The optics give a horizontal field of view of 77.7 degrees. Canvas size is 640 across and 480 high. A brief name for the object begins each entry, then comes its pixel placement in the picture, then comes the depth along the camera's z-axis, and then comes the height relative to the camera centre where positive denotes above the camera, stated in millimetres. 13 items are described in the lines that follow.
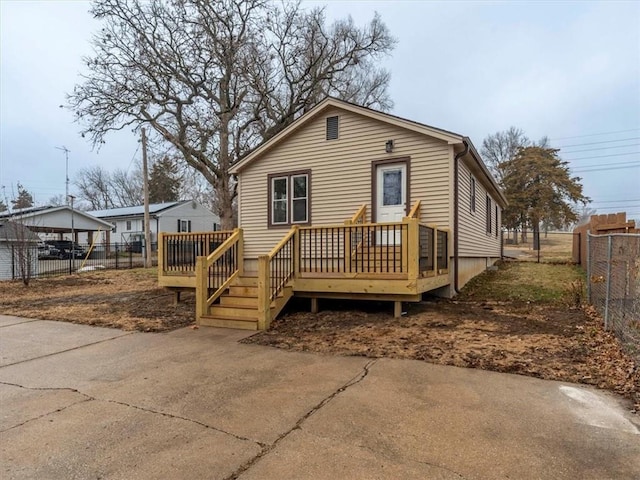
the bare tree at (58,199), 54969 +4154
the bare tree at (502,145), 38625 +8213
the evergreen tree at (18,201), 18623 +1366
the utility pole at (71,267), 17922 -1818
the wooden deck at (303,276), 6625 -886
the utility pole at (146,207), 19516 +1173
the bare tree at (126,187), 50344 +5407
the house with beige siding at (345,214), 6992 +346
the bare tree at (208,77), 15906 +6524
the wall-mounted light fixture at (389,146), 9109 +1873
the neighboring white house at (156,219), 31953 +789
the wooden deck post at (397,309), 6905 -1415
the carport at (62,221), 23764 +520
